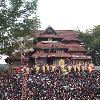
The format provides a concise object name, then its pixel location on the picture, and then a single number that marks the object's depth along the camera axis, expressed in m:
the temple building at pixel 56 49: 52.61
